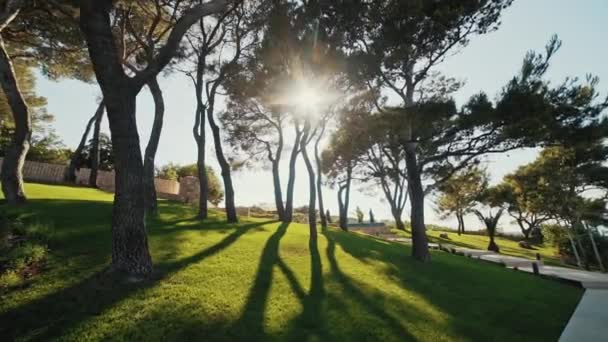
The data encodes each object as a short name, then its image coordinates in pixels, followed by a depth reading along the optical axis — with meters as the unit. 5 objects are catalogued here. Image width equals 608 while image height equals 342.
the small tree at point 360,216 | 38.69
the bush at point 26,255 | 4.49
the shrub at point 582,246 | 17.98
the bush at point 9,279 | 4.04
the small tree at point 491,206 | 21.44
